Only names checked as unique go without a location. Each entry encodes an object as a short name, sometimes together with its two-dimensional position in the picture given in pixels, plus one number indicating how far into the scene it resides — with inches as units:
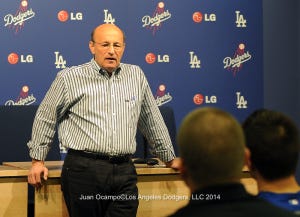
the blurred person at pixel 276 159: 81.2
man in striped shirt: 132.2
